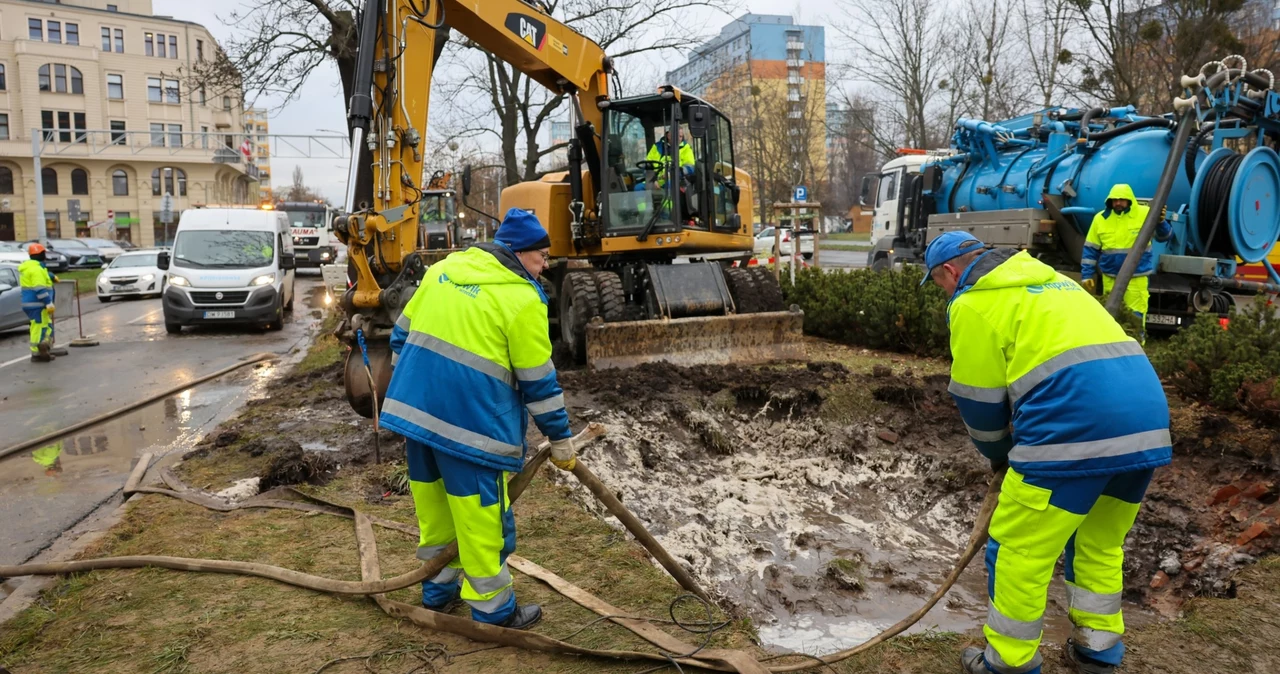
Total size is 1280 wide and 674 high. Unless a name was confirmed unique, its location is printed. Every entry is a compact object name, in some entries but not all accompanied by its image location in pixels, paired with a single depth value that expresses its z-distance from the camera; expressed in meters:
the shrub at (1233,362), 6.03
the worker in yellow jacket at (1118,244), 8.73
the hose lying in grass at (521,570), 3.40
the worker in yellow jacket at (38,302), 11.78
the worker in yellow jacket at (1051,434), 2.98
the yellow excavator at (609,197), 7.41
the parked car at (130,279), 21.09
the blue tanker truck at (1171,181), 9.48
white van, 14.68
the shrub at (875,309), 10.24
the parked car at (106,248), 37.56
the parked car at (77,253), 34.84
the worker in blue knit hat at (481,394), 3.52
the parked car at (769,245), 28.20
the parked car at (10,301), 14.96
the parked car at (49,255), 28.36
